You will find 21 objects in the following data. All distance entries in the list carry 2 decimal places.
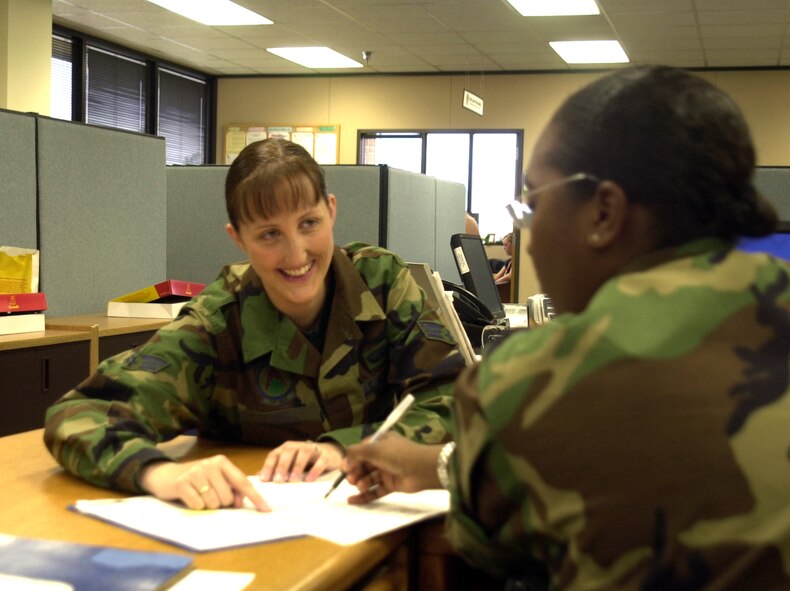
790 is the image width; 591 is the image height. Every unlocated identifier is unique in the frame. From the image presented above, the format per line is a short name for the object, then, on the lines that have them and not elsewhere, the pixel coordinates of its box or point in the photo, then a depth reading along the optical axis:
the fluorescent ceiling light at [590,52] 7.75
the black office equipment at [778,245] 1.94
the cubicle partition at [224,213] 3.72
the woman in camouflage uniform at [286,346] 1.46
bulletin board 9.73
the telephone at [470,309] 2.80
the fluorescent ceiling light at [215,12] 6.78
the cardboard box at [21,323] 2.50
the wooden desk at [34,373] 2.35
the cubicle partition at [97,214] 3.12
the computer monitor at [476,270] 3.10
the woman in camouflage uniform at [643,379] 0.66
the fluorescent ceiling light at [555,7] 6.41
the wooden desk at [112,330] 2.71
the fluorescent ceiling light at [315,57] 8.41
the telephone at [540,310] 2.99
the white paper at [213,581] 0.88
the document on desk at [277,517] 1.04
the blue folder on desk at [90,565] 0.86
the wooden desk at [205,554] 0.94
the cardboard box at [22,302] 2.51
